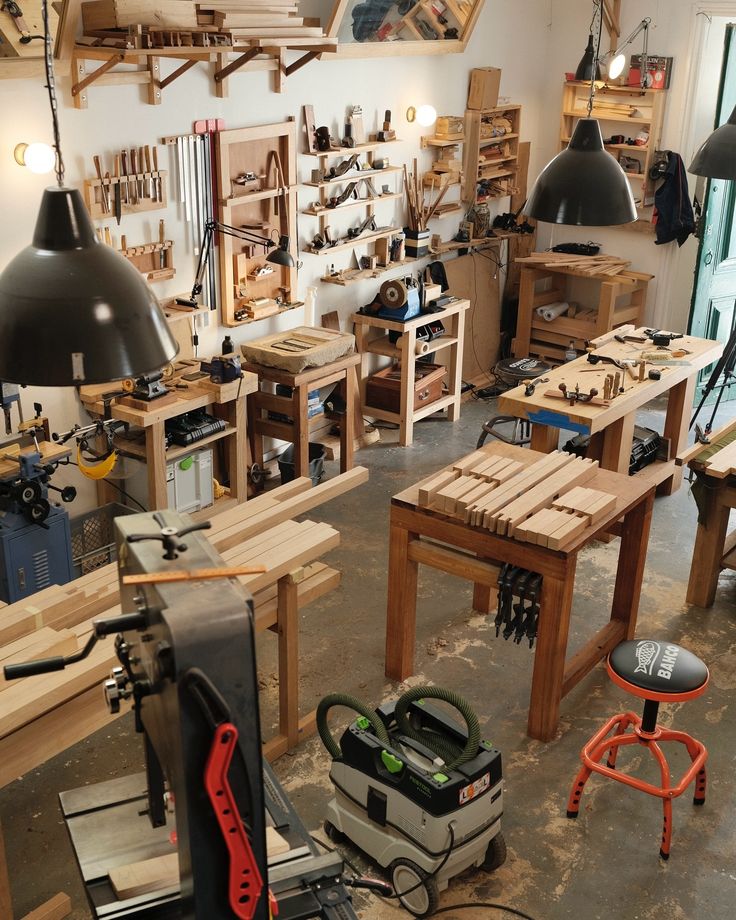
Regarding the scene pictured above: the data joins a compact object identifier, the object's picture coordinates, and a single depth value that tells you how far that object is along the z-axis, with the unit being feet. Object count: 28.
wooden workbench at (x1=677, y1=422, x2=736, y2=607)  18.17
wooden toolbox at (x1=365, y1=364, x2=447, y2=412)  25.79
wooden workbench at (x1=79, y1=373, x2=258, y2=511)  18.62
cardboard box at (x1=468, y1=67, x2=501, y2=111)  26.84
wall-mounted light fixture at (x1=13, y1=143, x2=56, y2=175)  16.99
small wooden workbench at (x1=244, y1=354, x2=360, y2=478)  21.62
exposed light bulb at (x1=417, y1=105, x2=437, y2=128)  25.64
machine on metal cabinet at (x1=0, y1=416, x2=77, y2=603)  16.39
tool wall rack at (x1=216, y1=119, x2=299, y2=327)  21.03
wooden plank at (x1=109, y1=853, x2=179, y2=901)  7.41
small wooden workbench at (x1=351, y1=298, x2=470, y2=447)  24.86
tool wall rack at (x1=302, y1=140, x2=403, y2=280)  23.12
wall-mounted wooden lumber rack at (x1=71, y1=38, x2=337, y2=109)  17.04
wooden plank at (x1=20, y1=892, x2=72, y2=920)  11.76
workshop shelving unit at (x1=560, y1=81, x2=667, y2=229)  27.78
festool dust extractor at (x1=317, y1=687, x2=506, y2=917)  11.96
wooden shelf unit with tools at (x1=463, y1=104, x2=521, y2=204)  27.37
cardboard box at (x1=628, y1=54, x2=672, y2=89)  27.20
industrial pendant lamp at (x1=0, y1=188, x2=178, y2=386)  7.06
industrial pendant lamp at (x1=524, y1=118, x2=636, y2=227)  15.40
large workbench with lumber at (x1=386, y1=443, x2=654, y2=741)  14.58
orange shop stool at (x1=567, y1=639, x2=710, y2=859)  12.84
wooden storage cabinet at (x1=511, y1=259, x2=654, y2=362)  28.22
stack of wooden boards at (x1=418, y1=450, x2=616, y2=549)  14.55
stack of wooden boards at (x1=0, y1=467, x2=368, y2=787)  10.63
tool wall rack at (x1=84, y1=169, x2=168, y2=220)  18.30
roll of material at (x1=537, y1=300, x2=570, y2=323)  29.60
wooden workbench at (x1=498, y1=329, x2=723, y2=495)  19.13
